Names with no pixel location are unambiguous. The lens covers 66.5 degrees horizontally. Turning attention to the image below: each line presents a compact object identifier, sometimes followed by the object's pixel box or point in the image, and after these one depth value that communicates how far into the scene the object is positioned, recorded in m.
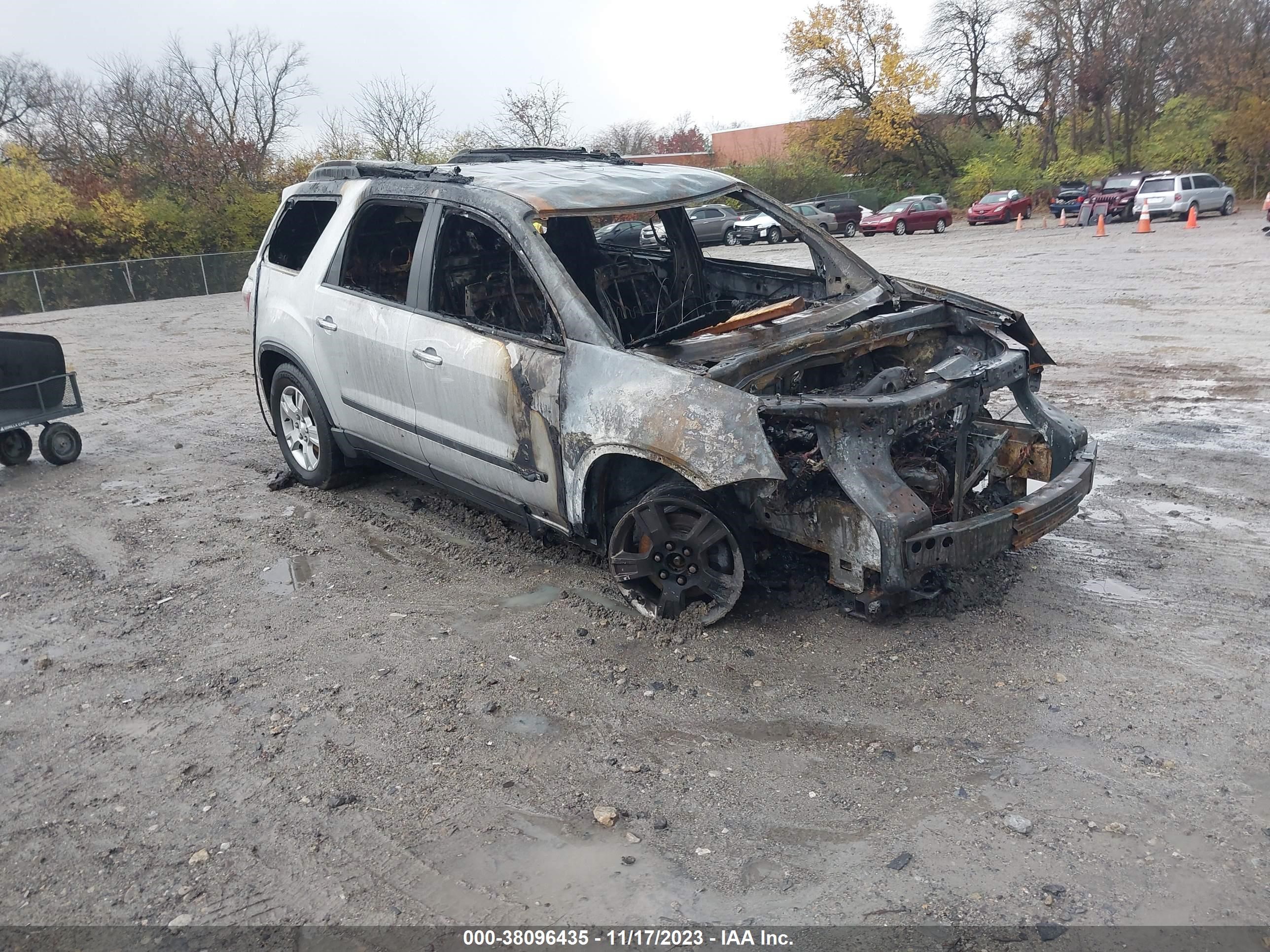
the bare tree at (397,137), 35.75
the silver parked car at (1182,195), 28.70
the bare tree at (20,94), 38.00
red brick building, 52.12
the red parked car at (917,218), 33.41
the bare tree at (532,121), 36.16
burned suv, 3.92
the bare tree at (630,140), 58.88
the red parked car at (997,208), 34.72
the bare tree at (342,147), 35.41
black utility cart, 7.37
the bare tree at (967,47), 46.66
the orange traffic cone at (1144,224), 24.41
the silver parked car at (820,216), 33.09
